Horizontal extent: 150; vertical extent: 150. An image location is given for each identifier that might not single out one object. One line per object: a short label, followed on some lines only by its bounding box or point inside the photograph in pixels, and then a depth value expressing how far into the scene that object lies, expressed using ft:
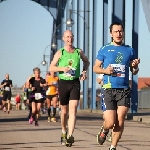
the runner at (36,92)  61.93
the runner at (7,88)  94.13
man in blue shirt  28.12
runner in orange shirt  66.08
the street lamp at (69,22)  122.01
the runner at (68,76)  35.32
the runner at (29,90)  61.40
